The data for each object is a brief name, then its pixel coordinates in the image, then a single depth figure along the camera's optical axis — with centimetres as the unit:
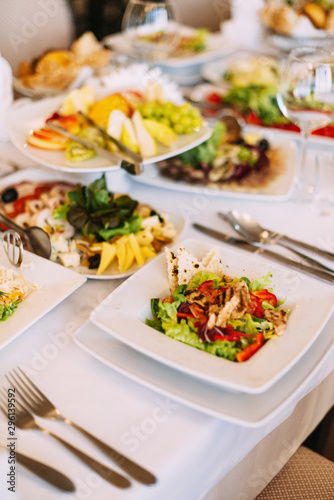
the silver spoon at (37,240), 106
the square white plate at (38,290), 85
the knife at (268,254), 101
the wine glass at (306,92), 121
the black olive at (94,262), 105
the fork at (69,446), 64
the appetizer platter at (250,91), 172
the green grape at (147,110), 142
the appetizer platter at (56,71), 187
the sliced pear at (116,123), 131
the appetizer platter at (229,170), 133
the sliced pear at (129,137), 130
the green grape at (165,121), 138
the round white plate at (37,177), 140
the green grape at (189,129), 137
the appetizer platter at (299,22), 216
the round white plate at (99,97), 126
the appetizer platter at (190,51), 210
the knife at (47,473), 64
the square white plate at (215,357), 71
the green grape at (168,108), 140
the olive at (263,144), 148
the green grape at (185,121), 136
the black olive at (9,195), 130
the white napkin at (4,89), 156
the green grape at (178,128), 137
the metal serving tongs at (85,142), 126
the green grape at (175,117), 137
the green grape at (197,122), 138
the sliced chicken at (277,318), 79
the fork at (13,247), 99
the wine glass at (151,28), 177
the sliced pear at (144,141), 129
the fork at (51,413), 65
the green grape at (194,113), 138
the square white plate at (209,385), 69
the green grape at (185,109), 137
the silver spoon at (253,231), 114
